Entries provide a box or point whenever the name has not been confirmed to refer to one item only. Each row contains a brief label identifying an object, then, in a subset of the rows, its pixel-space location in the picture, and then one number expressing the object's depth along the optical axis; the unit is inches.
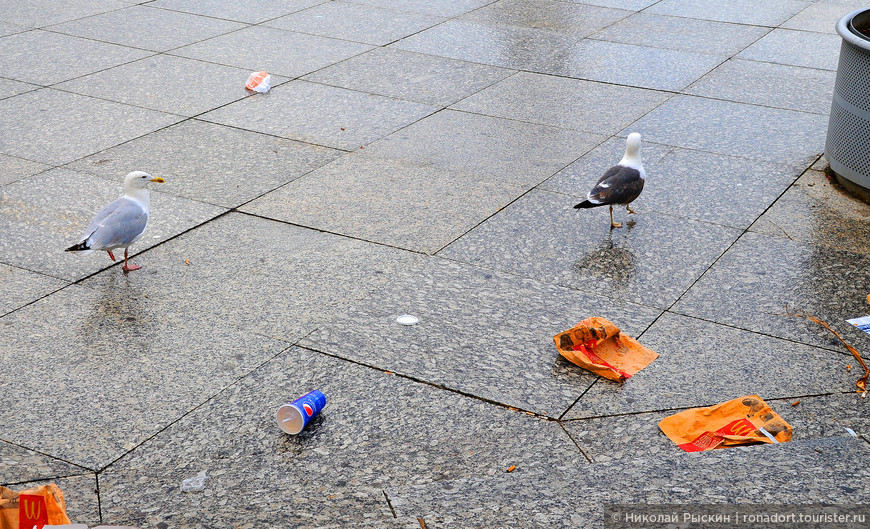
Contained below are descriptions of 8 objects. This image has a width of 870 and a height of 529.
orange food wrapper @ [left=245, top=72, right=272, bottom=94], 338.6
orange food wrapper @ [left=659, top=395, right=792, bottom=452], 156.0
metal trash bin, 240.4
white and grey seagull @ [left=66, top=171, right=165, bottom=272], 204.1
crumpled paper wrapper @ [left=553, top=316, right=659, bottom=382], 179.6
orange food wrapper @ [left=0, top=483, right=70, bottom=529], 124.7
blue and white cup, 157.4
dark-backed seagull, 226.8
